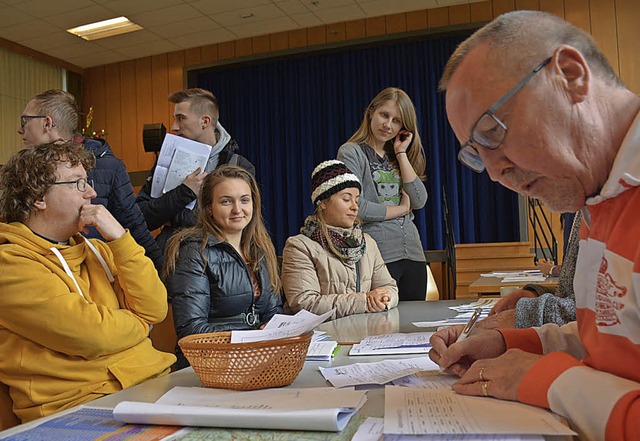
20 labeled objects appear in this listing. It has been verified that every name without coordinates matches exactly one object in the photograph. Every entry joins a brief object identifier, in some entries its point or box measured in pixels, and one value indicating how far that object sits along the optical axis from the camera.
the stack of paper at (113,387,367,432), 0.82
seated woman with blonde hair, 2.11
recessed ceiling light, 6.54
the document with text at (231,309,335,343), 1.14
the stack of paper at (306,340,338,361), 1.34
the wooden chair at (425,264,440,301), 3.21
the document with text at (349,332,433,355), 1.37
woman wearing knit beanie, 2.30
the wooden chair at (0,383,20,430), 1.51
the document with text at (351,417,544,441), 0.72
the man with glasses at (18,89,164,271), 2.51
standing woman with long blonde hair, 3.00
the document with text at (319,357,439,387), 1.09
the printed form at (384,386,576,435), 0.75
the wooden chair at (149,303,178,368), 2.29
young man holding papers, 2.81
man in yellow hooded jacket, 1.50
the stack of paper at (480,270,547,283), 3.14
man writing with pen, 0.79
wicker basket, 1.03
